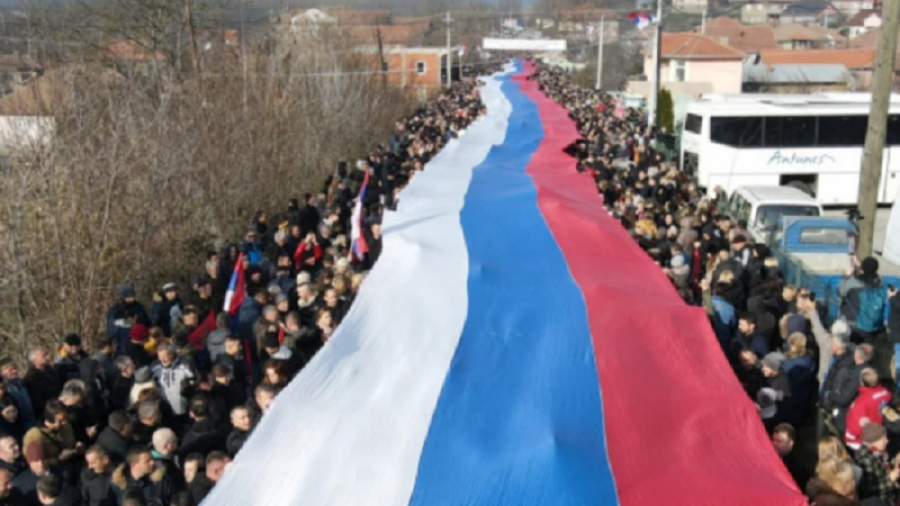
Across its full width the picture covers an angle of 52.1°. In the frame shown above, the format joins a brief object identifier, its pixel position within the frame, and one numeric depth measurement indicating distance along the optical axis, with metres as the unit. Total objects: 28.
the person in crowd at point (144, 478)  5.39
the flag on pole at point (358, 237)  11.24
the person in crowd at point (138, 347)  7.63
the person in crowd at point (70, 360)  7.30
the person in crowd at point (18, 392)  6.70
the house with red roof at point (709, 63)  46.06
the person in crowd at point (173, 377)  6.78
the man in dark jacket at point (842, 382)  6.84
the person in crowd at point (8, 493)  5.50
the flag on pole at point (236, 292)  9.26
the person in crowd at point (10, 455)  5.80
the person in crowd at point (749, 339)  7.79
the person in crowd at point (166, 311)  9.04
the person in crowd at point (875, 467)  5.67
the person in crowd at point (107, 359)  7.35
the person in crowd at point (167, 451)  5.65
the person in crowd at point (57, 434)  6.05
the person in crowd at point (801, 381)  7.05
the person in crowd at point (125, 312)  8.71
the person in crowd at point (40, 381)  7.05
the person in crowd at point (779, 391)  6.73
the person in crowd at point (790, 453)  5.76
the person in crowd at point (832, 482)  5.06
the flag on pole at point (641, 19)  25.12
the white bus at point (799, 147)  19.25
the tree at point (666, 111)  31.95
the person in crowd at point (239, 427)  5.84
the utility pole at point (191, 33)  16.97
